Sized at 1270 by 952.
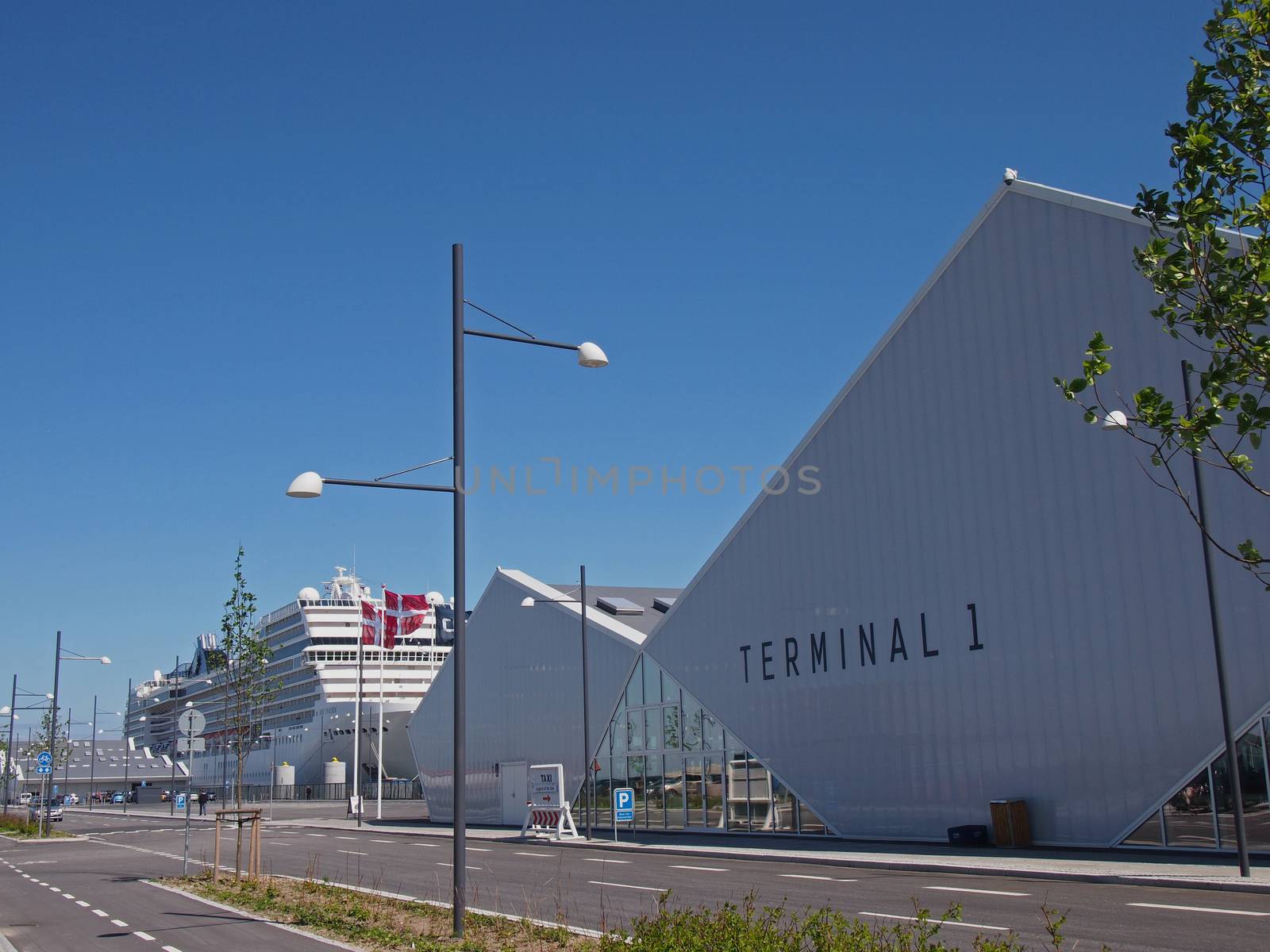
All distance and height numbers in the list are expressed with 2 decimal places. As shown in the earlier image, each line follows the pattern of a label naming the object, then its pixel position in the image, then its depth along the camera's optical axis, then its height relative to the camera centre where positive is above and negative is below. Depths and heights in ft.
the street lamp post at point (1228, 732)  58.34 -1.74
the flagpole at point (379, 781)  191.42 -10.78
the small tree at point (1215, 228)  19.34 +8.04
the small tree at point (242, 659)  85.30 +4.70
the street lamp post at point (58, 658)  157.99 +9.20
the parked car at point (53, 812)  214.40 -18.13
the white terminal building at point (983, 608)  73.10 +7.56
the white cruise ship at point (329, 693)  308.19 +7.82
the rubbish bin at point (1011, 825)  81.20 -8.49
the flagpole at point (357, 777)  186.80 -10.50
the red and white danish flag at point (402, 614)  191.83 +17.78
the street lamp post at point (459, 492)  43.62 +8.88
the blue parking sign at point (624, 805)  111.34 -8.94
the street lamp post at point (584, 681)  111.86 +3.15
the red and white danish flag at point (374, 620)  196.04 +17.05
